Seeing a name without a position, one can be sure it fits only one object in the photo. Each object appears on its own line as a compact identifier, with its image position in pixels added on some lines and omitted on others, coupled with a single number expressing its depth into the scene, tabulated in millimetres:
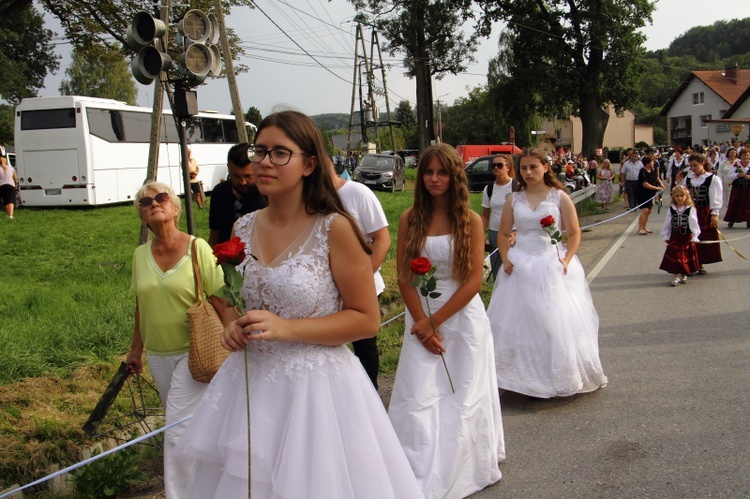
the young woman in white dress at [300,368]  2387
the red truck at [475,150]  43009
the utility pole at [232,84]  16312
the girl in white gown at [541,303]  5500
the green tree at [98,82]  76312
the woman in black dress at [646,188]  17109
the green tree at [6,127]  58125
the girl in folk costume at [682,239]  10625
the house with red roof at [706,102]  76944
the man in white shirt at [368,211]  4574
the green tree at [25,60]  48750
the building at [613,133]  105812
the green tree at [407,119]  92150
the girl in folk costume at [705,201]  11531
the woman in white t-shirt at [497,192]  8484
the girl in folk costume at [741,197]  17062
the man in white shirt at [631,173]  21375
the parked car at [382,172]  30297
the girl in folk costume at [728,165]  21203
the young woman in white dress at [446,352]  3959
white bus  21828
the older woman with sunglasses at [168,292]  3854
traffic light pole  6921
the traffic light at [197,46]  7105
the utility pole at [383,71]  43750
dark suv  30844
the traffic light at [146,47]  7062
